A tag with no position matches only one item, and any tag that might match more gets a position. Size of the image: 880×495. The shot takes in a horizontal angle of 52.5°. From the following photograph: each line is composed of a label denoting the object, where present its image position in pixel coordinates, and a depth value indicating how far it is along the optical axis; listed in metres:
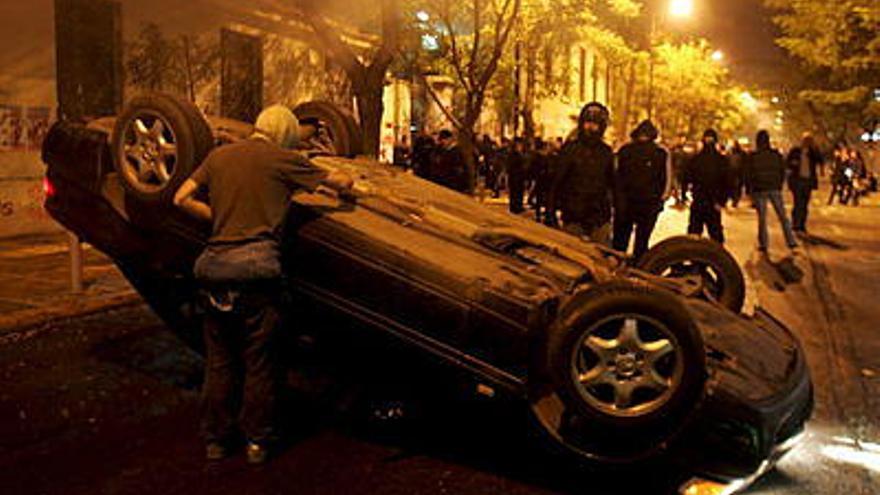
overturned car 3.89
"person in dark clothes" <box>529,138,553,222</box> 16.57
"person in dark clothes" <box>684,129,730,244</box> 10.91
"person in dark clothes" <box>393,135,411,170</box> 23.80
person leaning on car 4.27
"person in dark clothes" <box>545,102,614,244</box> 7.46
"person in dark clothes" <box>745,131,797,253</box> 13.14
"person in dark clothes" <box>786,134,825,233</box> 16.09
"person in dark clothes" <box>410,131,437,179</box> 12.28
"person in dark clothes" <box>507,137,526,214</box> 17.55
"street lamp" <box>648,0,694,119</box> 30.56
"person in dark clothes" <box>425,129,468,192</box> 11.05
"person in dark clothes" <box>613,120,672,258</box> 8.38
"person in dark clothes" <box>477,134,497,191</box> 24.92
